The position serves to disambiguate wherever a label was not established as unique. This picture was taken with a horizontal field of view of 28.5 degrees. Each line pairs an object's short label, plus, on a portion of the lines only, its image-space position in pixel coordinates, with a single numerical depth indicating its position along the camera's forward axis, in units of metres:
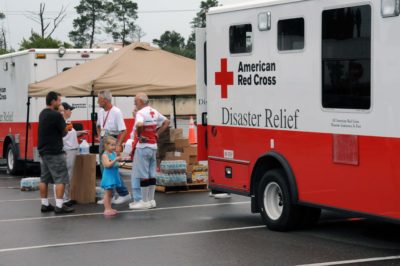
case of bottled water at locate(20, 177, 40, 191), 15.80
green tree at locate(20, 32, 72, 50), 46.12
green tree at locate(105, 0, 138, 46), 73.88
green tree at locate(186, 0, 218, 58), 71.63
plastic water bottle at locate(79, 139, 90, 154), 13.73
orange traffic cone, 22.87
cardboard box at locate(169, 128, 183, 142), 14.98
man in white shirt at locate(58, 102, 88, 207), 13.30
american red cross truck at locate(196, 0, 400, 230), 8.21
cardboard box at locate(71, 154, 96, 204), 13.36
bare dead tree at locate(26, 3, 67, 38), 60.04
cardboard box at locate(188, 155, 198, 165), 14.96
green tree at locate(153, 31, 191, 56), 85.34
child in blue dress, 11.97
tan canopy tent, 14.50
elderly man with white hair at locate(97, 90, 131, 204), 12.67
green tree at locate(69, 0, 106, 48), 70.94
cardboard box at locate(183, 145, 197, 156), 14.86
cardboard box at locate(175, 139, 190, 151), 14.90
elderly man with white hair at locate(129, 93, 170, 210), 12.27
